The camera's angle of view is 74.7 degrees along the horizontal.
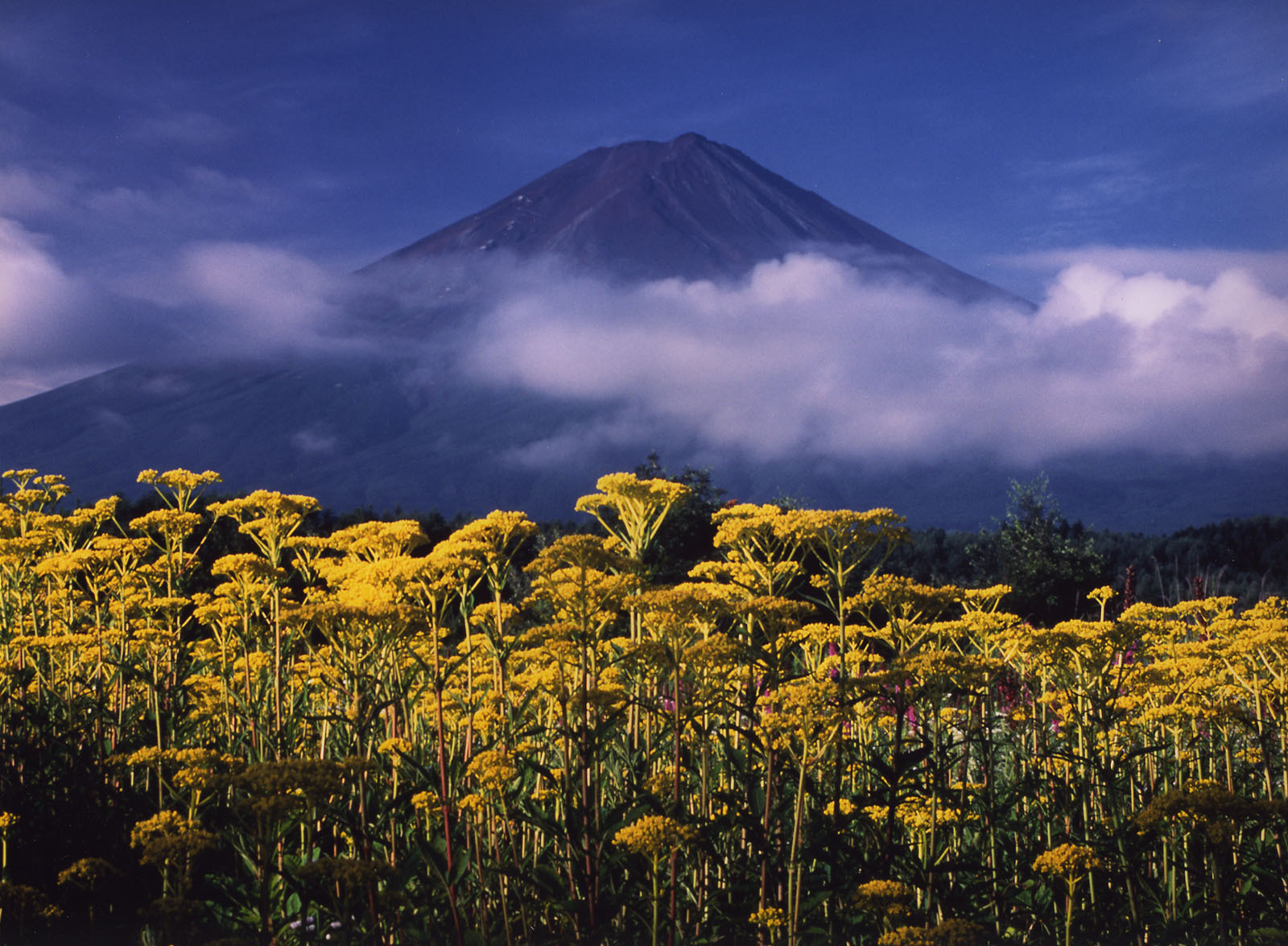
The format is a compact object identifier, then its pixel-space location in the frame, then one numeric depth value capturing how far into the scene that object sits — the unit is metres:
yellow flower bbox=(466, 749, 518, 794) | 3.52
